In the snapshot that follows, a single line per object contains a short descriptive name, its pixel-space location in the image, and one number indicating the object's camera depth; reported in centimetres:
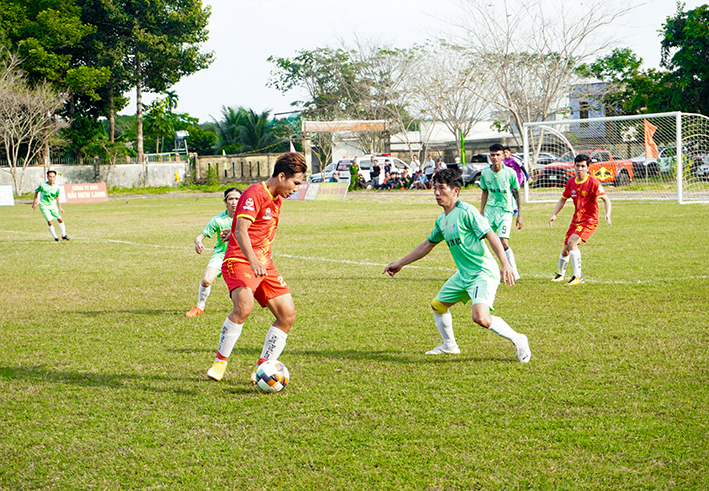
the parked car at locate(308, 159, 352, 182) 4200
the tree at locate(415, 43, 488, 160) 4250
